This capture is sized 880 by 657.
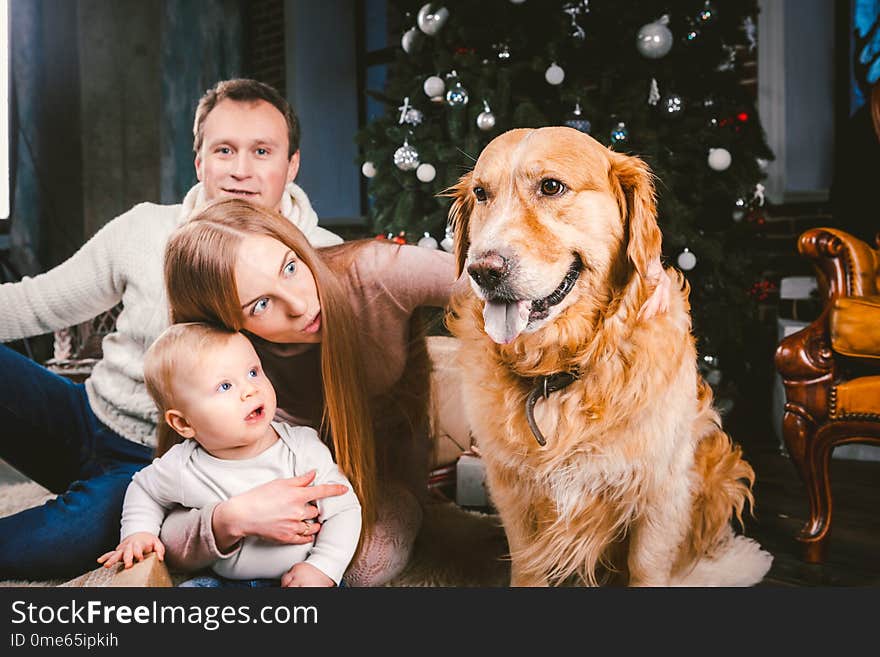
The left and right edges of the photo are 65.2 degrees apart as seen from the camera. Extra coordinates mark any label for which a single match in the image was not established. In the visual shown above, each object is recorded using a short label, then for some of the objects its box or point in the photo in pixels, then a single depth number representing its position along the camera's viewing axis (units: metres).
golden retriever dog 0.98
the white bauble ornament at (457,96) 1.61
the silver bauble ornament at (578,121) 1.34
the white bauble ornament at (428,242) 1.50
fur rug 1.27
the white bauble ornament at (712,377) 1.63
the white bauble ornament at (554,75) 1.51
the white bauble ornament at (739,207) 1.65
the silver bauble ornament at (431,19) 1.94
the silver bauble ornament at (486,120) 1.48
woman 1.04
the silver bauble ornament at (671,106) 1.49
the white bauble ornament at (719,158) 1.51
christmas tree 1.49
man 1.14
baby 0.99
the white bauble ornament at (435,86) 1.70
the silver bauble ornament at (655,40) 1.49
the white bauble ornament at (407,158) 1.67
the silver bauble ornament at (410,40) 2.17
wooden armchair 1.53
